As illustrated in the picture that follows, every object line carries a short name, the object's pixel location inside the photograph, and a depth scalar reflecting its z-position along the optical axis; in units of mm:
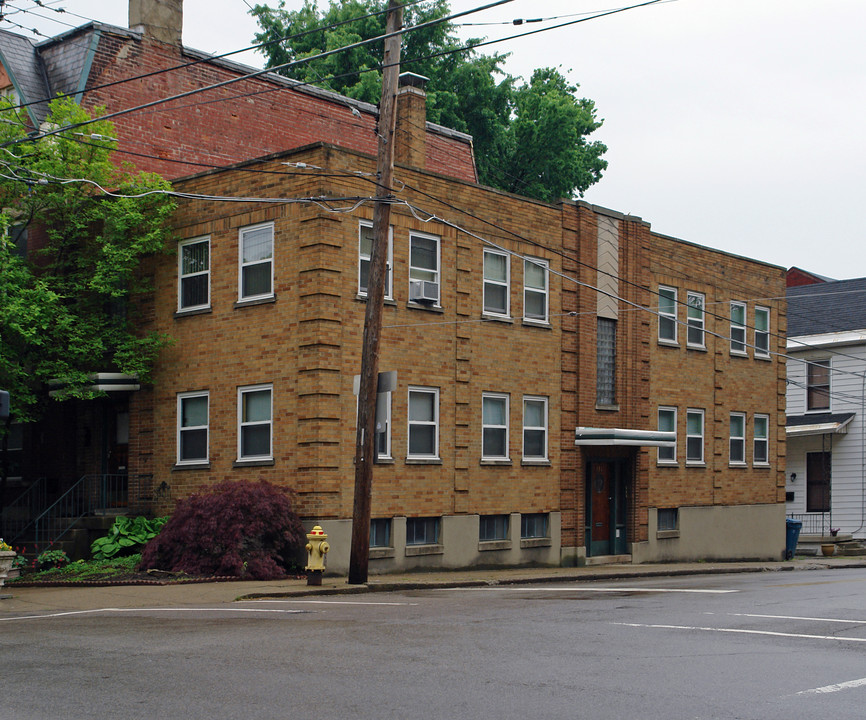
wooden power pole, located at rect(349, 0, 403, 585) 19078
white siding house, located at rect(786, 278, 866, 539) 39531
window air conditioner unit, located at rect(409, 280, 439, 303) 23391
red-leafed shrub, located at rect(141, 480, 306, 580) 20469
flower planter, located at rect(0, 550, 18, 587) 18688
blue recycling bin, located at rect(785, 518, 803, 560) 34125
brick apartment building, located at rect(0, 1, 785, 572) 22094
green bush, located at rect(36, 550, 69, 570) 22719
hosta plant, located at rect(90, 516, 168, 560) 22812
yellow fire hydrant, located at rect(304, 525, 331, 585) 18962
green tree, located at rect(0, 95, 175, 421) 22781
